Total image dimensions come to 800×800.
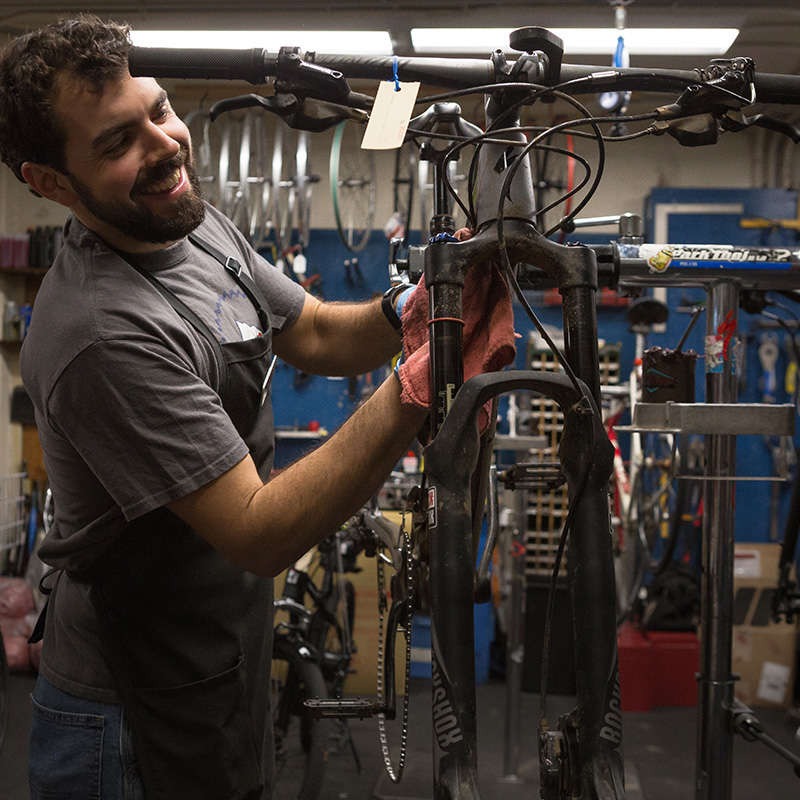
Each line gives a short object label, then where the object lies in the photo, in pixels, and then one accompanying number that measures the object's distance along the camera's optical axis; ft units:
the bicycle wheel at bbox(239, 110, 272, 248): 14.40
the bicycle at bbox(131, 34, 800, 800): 2.75
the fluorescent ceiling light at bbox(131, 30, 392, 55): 13.87
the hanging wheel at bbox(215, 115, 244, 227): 14.10
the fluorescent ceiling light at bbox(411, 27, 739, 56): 13.33
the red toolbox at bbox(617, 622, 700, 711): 13.93
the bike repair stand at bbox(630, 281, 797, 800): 5.89
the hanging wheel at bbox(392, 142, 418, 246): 14.33
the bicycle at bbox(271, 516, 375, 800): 9.37
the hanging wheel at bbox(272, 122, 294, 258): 13.80
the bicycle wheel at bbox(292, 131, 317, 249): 13.73
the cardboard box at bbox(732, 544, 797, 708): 13.98
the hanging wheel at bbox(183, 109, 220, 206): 14.35
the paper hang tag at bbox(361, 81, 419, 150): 3.09
